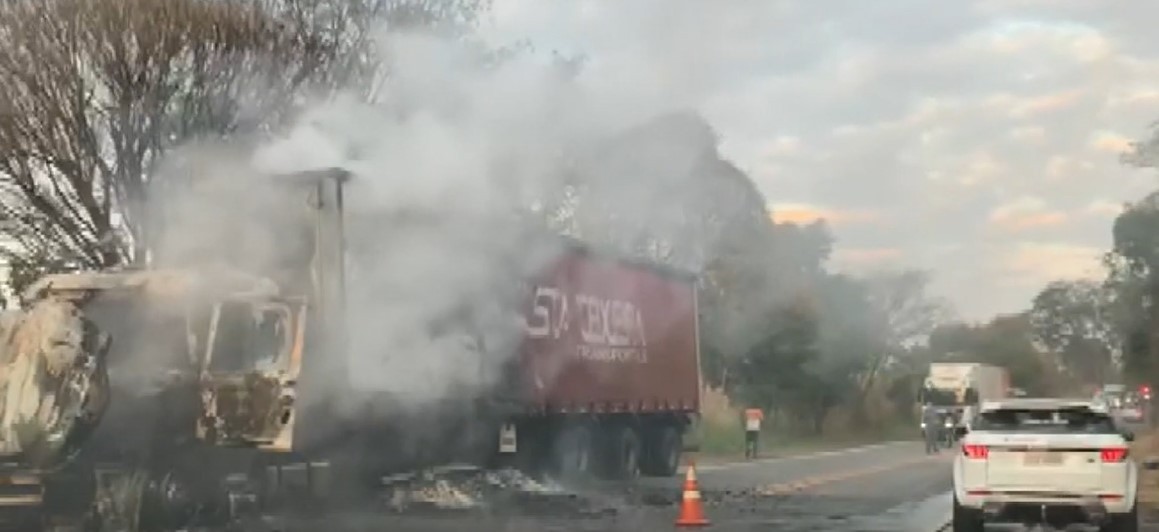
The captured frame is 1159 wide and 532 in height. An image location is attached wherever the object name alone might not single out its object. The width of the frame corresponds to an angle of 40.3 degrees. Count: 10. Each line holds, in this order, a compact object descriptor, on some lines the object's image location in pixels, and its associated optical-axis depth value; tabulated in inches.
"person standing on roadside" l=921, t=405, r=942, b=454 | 1700.3
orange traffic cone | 683.4
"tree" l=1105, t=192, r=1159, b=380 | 1827.0
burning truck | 561.9
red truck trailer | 879.7
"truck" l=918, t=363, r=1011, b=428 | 2193.7
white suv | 577.3
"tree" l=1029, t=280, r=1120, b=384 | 4229.8
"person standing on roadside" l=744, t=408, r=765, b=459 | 1512.1
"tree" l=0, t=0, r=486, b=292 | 969.5
